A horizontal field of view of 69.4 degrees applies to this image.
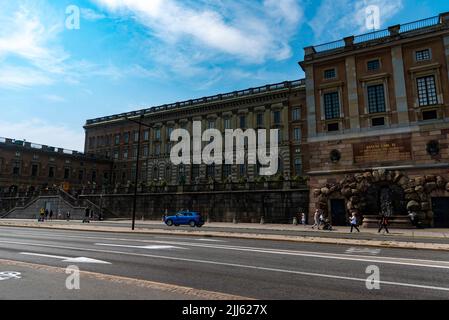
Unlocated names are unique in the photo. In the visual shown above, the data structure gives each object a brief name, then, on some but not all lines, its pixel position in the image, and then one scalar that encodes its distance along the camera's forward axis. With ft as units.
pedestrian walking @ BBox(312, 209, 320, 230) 99.19
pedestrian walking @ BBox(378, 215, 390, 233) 78.38
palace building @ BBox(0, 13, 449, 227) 99.45
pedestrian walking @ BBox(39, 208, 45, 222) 137.03
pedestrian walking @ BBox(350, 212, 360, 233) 81.86
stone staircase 153.99
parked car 107.45
